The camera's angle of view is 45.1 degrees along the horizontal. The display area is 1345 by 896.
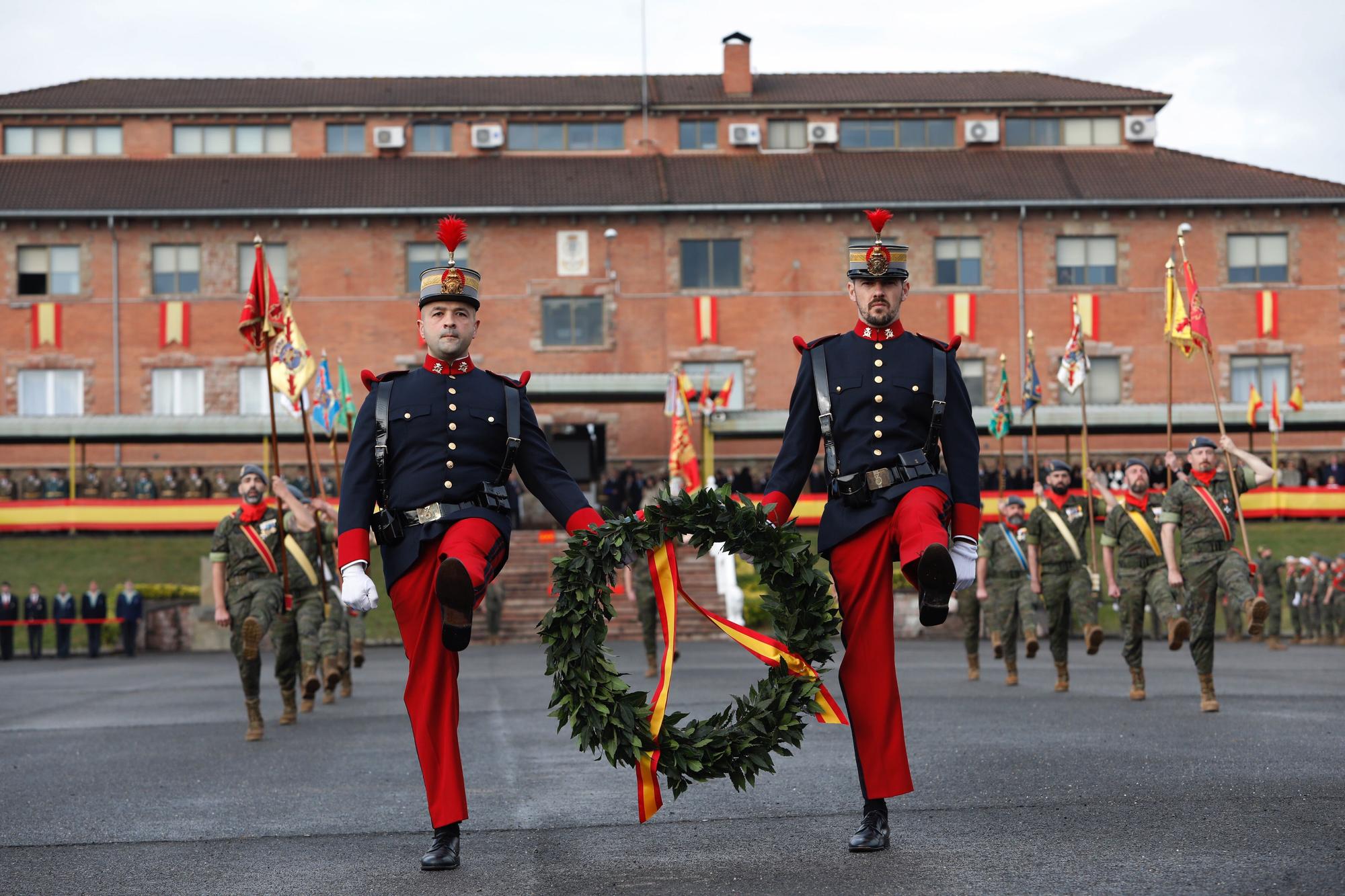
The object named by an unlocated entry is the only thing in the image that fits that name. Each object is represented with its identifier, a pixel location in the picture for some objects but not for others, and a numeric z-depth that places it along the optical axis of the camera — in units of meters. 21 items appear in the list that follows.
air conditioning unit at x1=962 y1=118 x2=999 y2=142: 52.53
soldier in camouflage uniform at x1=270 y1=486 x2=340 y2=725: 13.91
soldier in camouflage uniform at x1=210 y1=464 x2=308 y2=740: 13.25
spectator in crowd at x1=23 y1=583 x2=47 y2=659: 30.09
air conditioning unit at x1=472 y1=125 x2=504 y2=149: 52.34
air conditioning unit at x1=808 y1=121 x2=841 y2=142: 52.31
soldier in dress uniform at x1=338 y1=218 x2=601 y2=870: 6.71
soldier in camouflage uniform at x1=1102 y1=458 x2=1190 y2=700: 14.62
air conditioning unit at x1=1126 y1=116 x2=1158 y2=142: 53.03
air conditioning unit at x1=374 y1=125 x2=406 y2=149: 51.97
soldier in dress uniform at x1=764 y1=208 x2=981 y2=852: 6.65
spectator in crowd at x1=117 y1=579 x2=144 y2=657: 30.08
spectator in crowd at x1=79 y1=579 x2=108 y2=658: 30.16
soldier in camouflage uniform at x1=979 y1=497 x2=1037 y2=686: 17.81
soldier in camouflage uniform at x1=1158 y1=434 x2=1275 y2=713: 13.21
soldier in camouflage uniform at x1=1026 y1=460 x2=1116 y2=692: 16.64
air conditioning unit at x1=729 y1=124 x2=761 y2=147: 52.28
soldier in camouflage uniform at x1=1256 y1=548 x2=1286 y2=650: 27.70
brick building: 49.47
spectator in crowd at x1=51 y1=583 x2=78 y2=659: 29.80
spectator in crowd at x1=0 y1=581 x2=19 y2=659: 29.78
